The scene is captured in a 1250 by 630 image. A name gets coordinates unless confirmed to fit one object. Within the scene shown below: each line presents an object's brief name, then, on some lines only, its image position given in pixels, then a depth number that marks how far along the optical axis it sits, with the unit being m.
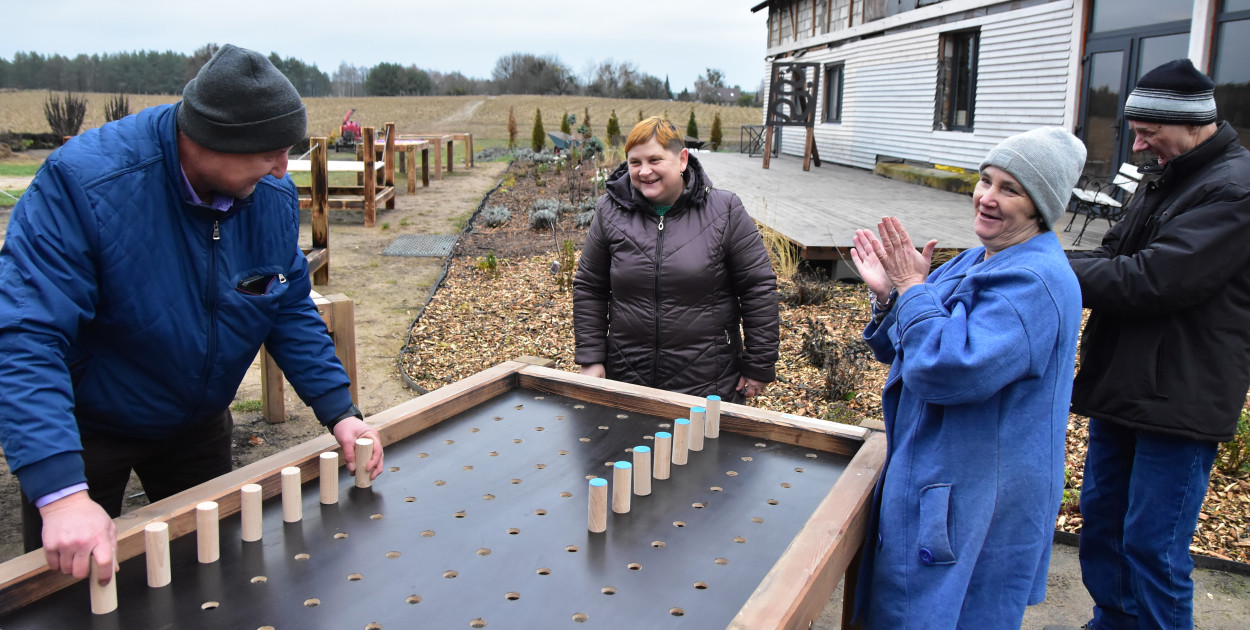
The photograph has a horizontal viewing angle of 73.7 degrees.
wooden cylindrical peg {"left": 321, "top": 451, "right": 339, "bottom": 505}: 1.84
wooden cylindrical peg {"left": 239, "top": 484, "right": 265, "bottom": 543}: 1.68
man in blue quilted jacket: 1.51
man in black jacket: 2.46
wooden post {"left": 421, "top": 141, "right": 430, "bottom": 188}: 16.86
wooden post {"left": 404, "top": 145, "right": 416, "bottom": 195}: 14.95
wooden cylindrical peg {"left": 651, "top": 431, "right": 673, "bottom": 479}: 2.04
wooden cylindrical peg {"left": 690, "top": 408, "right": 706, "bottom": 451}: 2.24
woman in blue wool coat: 1.77
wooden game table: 1.47
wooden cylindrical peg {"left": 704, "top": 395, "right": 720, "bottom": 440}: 2.35
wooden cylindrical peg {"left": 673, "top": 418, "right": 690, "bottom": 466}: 2.10
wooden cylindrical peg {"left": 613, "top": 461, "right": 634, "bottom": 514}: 1.83
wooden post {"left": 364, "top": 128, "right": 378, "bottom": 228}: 11.06
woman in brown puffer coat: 3.01
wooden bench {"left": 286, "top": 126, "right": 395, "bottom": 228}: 8.74
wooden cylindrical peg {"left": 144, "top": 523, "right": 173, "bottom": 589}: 1.46
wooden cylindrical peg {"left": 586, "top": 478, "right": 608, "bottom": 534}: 1.72
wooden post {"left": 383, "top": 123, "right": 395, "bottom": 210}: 13.61
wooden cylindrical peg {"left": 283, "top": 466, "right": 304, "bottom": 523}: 1.77
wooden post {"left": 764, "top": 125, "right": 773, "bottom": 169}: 17.33
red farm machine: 23.48
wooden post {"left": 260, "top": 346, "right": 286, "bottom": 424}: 4.81
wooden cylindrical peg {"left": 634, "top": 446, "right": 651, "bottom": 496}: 1.93
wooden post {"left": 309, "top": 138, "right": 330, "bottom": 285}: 8.27
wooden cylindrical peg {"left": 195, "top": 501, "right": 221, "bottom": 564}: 1.58
